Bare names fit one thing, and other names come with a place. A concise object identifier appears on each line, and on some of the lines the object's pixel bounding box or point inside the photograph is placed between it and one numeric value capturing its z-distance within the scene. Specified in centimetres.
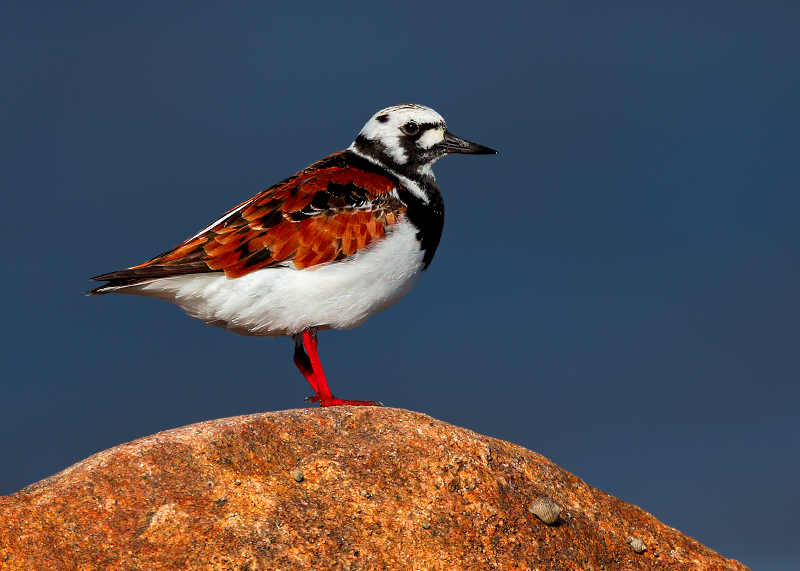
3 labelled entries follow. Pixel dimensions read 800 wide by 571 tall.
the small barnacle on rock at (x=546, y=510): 1451
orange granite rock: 1277
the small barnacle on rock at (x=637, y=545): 1526
